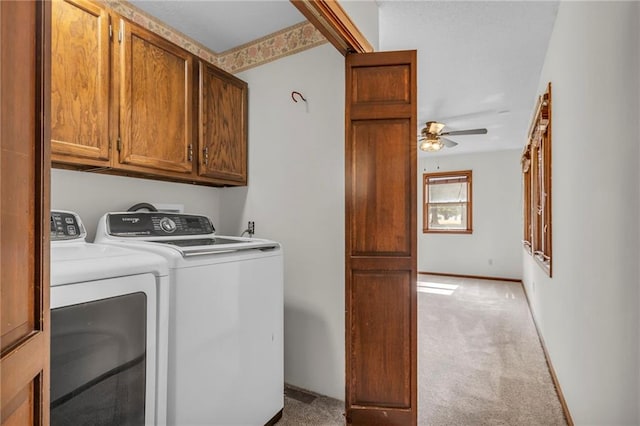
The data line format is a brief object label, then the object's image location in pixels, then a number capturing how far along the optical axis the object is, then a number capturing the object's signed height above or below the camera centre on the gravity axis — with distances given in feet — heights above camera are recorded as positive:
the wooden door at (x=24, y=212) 1.35 +0.00
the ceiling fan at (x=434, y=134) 12.71 +3.21
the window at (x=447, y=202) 21.52 +0.74
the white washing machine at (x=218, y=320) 4.38 -1.65
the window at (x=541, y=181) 8.27 +1.01
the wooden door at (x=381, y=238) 5.90 -0.47
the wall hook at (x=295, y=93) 7.17 +2.63
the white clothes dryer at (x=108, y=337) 3.20 -1.37
